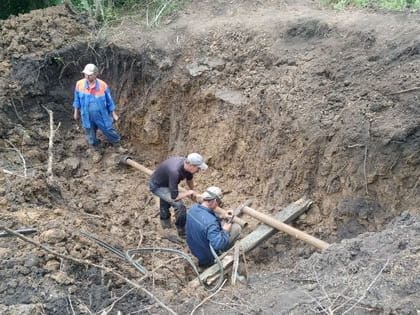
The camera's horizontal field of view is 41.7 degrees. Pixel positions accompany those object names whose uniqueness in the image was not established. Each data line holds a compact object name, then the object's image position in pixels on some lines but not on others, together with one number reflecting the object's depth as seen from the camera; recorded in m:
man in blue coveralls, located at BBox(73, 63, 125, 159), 9.02
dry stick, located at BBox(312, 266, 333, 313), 4.41
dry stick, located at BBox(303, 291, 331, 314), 4.34
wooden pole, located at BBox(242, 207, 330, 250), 6.02
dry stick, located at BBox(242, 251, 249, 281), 6.25
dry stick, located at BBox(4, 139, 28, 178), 7.54
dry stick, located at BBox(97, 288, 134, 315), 4.80
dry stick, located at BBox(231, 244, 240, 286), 5.86
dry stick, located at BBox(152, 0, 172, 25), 10.39
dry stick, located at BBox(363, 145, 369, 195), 6.47
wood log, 6.25
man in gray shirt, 7.02
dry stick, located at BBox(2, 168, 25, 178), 7.51
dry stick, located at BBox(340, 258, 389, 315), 4.30
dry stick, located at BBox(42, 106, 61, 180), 8.09
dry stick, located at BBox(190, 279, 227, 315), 4.94
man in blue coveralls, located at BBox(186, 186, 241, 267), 6.28
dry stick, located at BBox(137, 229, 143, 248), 6.95
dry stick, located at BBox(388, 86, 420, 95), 6.59
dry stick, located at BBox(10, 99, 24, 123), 9.64
